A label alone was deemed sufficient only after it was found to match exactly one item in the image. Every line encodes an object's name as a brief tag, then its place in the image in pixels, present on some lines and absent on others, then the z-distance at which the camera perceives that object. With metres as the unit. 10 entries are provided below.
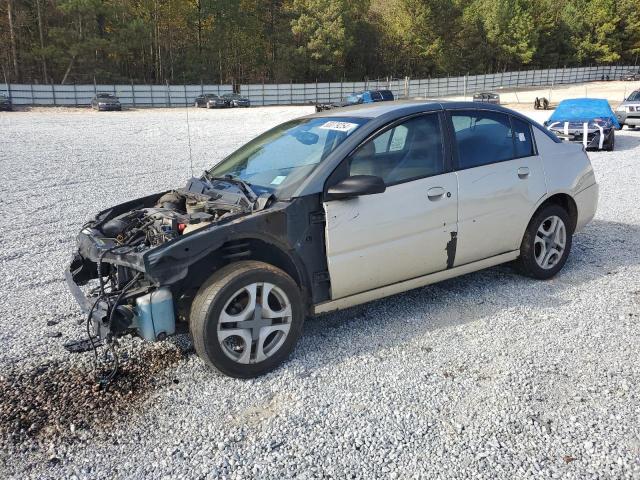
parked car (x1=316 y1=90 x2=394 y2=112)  24.45
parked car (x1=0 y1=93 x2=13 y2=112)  34.88
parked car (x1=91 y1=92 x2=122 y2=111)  37.00
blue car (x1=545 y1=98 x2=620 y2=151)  13.90
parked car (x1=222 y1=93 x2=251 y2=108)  40.94
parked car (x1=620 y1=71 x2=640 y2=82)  72.47
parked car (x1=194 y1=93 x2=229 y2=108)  39.86
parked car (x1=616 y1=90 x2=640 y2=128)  18.48
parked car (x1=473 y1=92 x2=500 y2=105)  34.67
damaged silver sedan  3.33
